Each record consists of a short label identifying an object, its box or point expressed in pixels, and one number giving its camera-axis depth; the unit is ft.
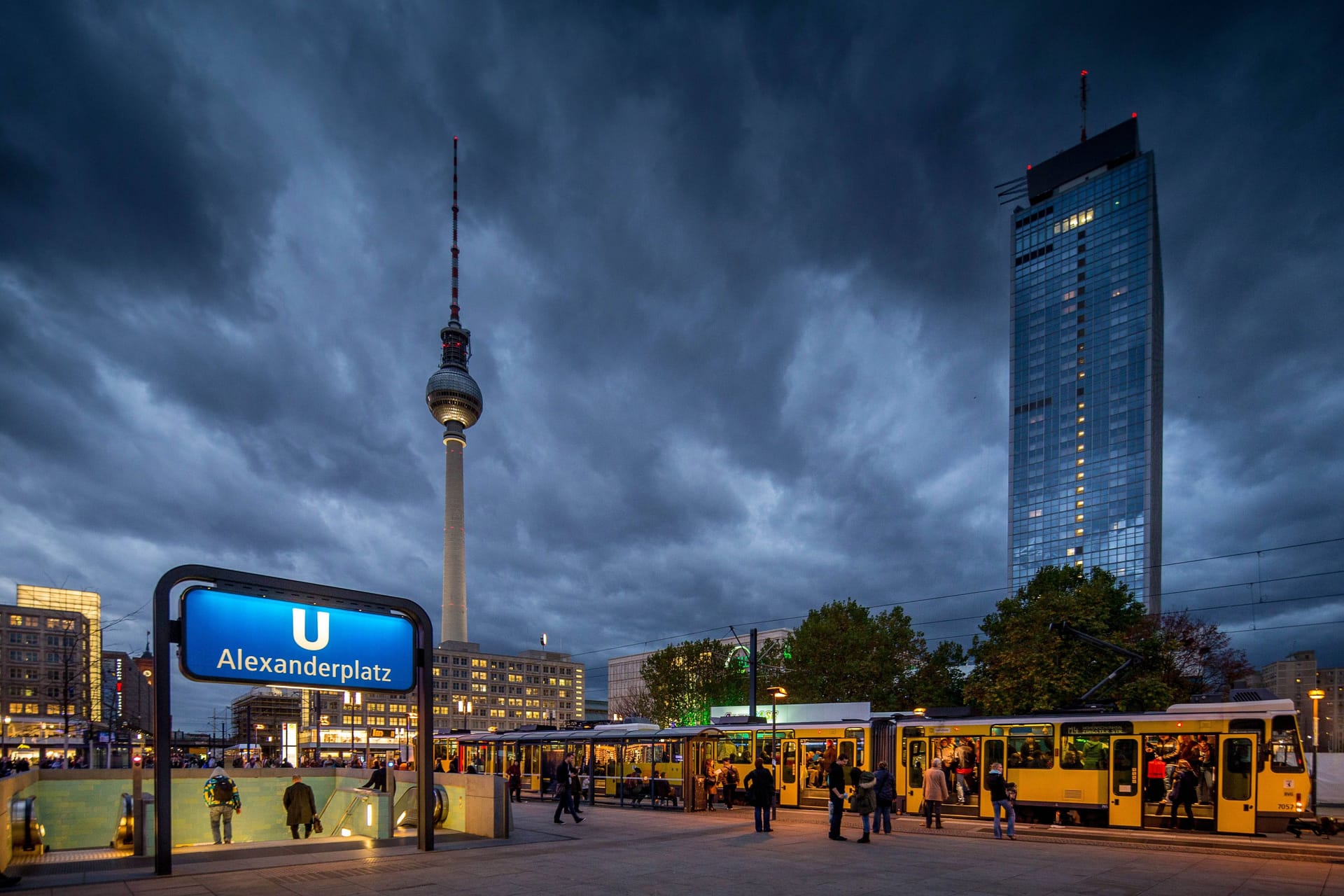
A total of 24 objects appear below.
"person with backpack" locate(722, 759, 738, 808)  84.07
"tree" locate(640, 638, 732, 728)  225.15
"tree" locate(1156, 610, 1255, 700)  136.98
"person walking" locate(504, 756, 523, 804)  103.17
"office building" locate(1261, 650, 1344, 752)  486.79
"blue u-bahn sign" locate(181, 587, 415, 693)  44.09
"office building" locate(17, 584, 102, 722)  507.30
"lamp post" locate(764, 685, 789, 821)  86.11
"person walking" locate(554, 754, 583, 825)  68.39
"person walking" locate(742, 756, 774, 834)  60.70
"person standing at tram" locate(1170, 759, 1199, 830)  58.75
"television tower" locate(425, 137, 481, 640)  467.93
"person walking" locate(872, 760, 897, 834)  59.82
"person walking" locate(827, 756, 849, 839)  56.44
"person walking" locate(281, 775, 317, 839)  60.90
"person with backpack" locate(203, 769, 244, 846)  60.75
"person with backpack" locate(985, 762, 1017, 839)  58.85
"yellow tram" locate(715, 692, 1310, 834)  56.70
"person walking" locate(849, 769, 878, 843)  56.49
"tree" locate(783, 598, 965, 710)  177.58
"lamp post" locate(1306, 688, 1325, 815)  79.04
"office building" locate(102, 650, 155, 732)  202.80
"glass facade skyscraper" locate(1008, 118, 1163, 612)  413.18
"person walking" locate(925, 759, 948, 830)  65.36
